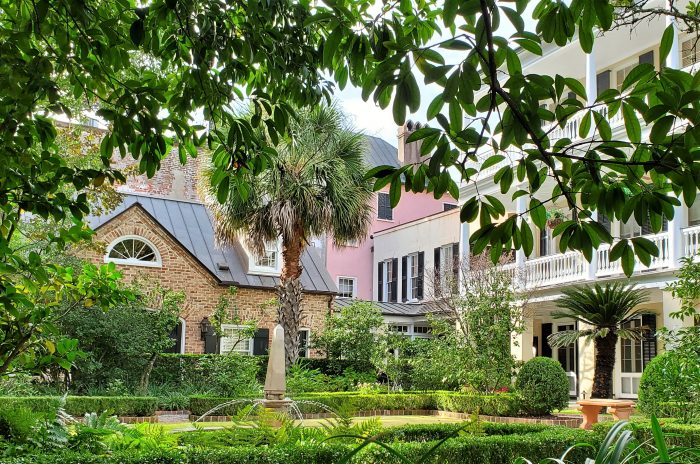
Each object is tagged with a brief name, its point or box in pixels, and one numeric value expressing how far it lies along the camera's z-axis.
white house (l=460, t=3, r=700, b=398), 17.56
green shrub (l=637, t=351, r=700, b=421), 9.30
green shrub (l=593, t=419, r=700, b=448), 8.95
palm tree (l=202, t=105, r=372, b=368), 20.05
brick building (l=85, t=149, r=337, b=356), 22.92
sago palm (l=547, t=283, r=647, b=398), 17.47
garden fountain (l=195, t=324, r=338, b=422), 12.13
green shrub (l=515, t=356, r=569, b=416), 16.66
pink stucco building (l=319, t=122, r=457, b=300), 34.72
